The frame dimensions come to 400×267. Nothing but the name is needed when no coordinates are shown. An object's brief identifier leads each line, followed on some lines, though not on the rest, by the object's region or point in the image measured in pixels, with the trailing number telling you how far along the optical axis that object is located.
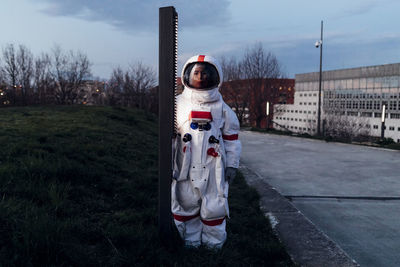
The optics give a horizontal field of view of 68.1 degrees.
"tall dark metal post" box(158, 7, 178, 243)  2.53
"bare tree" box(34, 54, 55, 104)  24.84
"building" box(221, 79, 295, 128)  28.59
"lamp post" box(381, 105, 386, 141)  13.86
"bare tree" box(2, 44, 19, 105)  24.53
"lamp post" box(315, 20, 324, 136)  19.37
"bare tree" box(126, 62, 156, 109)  24.44
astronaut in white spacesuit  2.84
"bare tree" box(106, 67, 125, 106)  28.83
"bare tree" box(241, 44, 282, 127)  28.19
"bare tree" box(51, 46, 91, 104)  24.77
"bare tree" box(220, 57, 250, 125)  30.17
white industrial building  70.38
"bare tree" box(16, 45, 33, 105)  24.70
